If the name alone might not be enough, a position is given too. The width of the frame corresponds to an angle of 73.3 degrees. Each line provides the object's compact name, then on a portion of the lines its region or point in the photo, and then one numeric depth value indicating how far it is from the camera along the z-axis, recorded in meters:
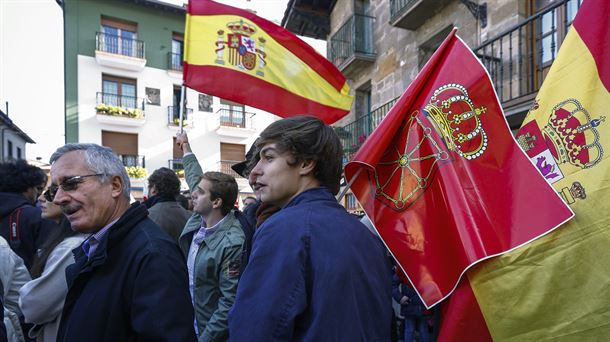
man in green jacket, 2.51
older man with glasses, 1.46
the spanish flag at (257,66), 4.33
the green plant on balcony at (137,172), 20.33
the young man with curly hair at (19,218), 3.32
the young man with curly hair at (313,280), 1.17
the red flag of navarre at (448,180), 1.82
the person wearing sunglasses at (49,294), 1.80
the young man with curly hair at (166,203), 3.80
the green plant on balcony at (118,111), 20.66
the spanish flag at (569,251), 1.75
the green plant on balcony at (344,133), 9.70
